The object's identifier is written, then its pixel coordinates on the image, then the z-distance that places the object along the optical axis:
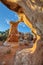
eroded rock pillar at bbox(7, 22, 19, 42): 7.21
